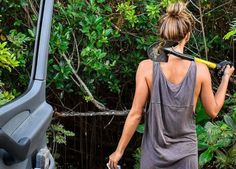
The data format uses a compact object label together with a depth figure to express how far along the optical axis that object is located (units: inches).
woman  220.9
